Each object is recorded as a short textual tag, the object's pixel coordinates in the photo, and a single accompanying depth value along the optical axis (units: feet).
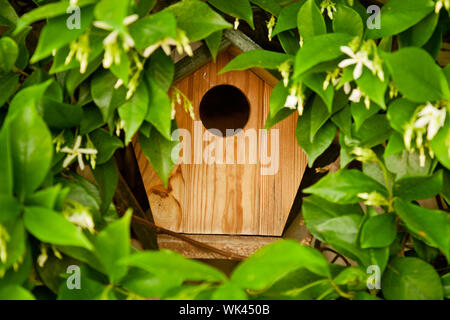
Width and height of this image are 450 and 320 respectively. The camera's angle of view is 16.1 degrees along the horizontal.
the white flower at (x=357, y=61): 3.42
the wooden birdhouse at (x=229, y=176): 3.80
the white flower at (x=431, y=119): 3.40
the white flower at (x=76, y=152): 3.49
